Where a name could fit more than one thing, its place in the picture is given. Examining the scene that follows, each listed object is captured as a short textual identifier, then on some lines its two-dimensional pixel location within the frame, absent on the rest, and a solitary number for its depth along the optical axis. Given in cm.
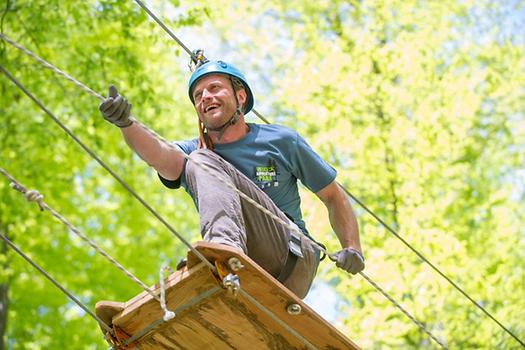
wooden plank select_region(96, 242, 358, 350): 612
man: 659
